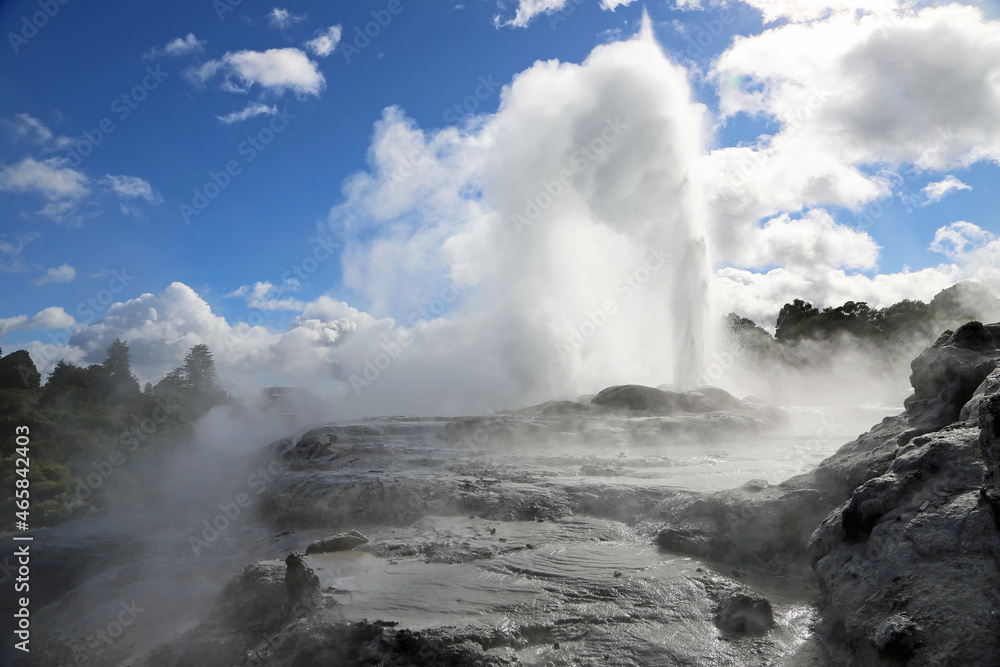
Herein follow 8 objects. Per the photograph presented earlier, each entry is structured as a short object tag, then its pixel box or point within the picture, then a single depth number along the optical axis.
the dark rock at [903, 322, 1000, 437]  5.20
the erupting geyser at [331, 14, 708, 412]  34.66
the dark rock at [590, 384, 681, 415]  18.89
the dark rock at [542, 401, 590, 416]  20.02
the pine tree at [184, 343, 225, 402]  54.47
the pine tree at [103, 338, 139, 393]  39.20
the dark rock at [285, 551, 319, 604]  4.69
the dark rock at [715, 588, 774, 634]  3.99
